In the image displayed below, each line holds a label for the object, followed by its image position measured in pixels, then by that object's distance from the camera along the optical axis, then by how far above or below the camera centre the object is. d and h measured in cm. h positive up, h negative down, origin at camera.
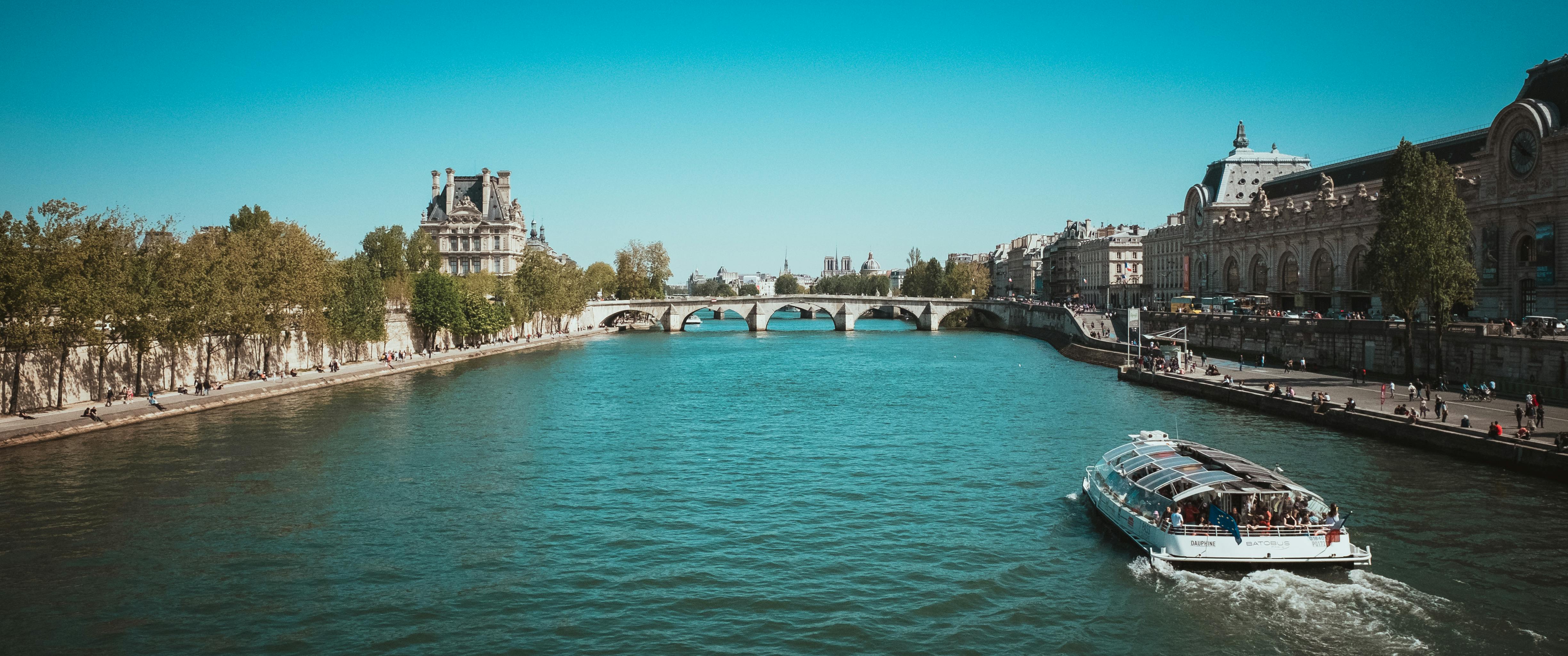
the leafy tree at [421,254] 10456 +617
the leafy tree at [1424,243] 4444 +202
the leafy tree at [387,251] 9781 +619
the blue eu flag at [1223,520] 2057 -466
